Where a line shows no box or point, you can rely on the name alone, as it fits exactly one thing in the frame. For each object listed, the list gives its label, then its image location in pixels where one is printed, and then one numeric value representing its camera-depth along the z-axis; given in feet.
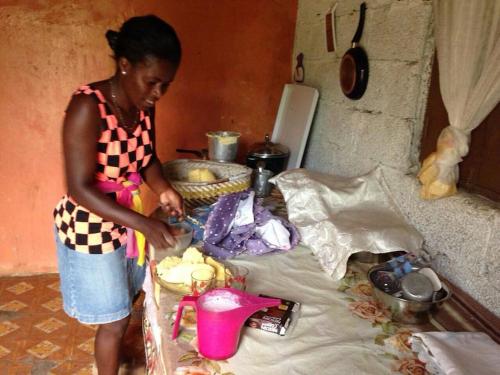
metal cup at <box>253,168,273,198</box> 6.40
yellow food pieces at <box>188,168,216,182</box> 5.88
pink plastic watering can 2.72
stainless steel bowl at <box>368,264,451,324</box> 3.38
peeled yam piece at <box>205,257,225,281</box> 3.77
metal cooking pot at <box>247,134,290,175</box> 6.71
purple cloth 4.48
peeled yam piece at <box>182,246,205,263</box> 3.86
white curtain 3.34
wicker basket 5.50
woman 3.57
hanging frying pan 5.55
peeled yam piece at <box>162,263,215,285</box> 3.66
